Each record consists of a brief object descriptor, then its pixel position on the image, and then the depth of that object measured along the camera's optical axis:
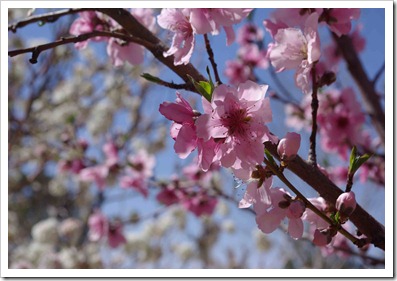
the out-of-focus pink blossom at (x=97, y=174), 1.95
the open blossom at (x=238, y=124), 0.49
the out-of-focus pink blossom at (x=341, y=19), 0.58
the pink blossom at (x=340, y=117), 0.92
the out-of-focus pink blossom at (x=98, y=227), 1.92
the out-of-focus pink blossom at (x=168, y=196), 1.03
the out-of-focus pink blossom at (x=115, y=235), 1.91
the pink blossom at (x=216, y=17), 0.55
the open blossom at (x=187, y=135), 0.50
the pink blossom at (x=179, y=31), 0.55
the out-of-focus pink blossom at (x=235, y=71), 1.91
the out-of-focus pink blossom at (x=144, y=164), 1.92
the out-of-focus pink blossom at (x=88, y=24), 0.63
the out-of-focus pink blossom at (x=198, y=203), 1.06
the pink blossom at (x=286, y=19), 0.59
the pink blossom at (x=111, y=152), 2.00
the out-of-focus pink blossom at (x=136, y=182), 1.88
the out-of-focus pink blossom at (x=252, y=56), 1.81
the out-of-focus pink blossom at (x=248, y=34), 1.07
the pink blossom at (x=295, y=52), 0.55
